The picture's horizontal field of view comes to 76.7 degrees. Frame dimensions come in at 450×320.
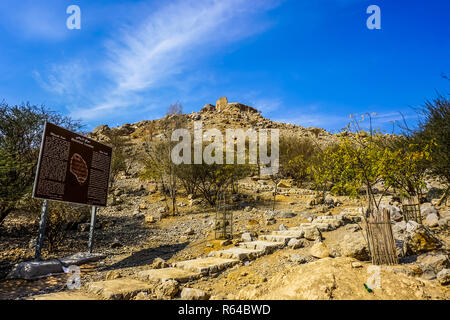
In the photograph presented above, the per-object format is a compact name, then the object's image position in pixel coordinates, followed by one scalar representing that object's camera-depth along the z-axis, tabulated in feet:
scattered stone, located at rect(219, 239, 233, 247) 33.50
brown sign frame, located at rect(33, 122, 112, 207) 26.27
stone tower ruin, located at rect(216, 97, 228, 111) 230.07
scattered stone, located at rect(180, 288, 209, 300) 17.29
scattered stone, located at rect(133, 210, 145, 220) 53.96
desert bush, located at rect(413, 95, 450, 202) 34.14
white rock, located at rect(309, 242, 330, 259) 24.68
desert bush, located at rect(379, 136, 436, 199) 27.22
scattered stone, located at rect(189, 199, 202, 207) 61.93
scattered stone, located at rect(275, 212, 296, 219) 46.65
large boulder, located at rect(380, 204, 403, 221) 37.73
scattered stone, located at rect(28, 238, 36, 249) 33.35
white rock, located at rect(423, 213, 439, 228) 32.61
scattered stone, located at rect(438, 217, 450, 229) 31.09
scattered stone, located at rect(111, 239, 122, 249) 36.35
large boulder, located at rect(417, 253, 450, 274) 19.48
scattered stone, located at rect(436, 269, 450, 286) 17.24
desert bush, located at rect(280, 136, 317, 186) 85.35
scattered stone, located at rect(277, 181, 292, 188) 80.48
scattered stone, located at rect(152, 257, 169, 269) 25.94
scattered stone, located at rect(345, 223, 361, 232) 33.18
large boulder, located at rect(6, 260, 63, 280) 23.49
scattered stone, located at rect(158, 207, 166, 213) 56.13
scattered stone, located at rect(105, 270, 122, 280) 23.20
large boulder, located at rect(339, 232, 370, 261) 22.29
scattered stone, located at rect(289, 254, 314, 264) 24.20
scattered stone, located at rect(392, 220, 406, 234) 28.04
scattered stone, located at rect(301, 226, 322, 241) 31.98
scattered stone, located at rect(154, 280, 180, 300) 18.01
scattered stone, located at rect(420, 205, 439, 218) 36.39
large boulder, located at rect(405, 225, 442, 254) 23.79
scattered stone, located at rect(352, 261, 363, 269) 18.58
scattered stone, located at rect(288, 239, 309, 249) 29.48
